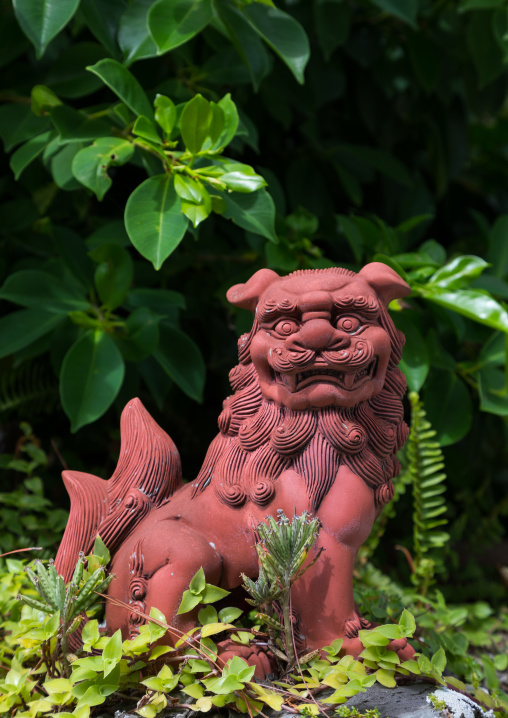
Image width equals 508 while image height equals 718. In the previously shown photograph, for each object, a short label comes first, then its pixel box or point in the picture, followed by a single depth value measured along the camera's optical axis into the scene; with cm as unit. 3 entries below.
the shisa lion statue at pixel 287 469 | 142
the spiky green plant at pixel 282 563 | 138
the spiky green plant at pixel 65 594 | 140
